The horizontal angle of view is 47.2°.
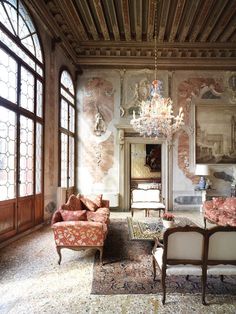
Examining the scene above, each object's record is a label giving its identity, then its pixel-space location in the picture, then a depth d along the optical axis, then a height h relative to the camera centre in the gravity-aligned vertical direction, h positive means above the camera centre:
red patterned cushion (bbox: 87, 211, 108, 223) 5.44 -1.16
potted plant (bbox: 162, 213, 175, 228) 4.85 -1.07
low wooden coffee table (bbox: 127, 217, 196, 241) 4.95 -1.37
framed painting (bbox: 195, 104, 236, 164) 9.88 +1.00
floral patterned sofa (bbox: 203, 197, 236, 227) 6.07 -1.24
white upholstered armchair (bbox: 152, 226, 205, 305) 3.05 -1.05
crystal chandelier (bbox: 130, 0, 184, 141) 6.52 +1.11
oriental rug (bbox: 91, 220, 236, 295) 3.43 -1.64
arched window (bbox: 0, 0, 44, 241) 5.36 +0.94
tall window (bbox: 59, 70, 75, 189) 8.70 +1.03
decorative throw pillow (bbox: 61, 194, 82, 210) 5.43 -0.92
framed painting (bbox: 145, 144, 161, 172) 13.88 +0.16
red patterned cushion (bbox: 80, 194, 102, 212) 6.49 -1.02
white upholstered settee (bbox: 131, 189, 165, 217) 8.06 -1.05
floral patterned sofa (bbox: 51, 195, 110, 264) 4.29 -1.16
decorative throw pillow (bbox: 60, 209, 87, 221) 4.58 -0.93
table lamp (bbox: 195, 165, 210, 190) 9.18 -0.41
